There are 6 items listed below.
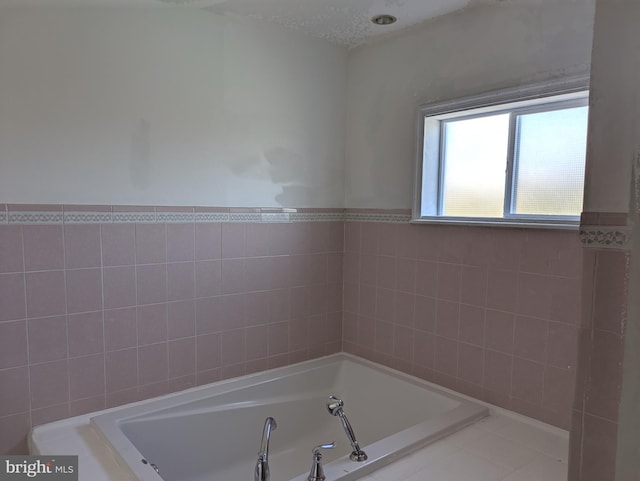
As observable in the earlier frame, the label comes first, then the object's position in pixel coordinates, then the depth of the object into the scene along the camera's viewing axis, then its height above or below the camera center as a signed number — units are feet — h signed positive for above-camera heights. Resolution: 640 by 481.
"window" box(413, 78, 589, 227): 5.82 +0.83
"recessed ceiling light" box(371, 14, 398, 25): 7.04 +3.09
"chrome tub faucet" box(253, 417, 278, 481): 5.43 -3.17
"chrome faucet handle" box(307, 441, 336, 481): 4.66 -2.78
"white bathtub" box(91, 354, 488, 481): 5.69 -3.25
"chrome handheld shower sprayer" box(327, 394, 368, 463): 5.67 -2.74
